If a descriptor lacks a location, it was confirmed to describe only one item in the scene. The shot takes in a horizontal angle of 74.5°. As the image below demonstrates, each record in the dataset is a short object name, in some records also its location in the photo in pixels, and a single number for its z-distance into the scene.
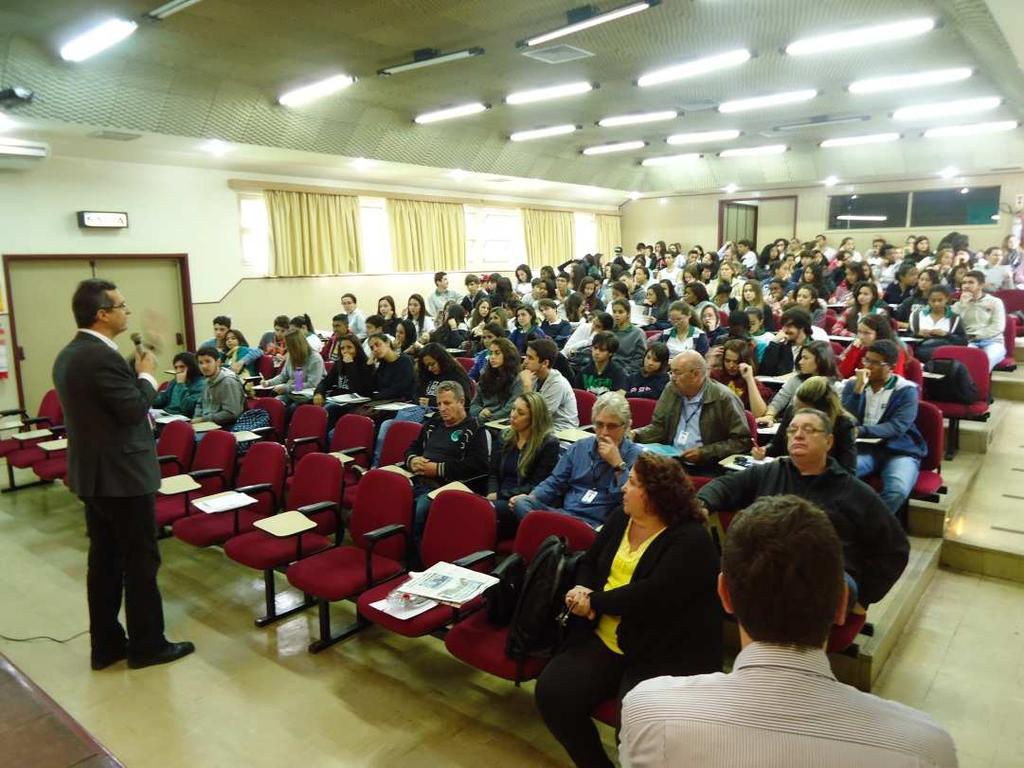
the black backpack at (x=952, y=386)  4.73
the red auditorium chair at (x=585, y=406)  4.81
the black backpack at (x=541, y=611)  2.33
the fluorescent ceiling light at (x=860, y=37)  5.94
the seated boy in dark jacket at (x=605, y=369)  5.09
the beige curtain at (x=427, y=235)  11.63
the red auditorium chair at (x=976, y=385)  4.75
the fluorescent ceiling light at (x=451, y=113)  8.91
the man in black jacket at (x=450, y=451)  3.74
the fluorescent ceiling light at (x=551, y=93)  8.05
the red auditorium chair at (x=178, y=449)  4.46
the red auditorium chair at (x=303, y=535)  3.26
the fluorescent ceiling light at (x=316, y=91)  7.42
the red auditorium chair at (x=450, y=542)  2.65
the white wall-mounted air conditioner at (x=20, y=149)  6.74
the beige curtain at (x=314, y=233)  9.87
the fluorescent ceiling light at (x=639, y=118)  9.75
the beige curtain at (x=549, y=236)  14.31
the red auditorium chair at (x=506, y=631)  2.34
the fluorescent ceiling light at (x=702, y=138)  11.38
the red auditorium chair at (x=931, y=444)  3.80
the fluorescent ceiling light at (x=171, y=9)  5.07
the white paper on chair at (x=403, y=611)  2.53
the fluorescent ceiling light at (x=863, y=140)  11.49
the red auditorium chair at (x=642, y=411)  4.45
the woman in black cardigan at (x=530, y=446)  3.54
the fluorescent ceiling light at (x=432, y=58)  6.50
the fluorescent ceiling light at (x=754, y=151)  12.73
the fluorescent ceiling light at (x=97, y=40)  5.38
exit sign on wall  7.76
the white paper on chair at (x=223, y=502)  3.21
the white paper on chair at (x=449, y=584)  2.34
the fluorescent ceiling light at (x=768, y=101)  8.62
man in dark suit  2.73
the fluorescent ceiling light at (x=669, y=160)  13.58
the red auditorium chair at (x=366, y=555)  2.96
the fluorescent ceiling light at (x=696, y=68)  6.70
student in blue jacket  3.58
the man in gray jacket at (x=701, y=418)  3.63
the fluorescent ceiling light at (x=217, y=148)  7.82
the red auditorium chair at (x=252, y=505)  3.56
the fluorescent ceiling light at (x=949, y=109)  9.06
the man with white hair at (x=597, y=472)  3.10
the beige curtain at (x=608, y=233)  16.34
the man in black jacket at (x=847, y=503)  2.46
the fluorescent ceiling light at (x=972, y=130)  10.38
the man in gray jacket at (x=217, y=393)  5.35
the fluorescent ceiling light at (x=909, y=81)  7.62
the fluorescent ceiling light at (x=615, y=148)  12.03
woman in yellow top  2.15
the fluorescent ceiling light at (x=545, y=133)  10.57
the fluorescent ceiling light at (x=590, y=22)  5.30
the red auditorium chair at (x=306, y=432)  4.80
